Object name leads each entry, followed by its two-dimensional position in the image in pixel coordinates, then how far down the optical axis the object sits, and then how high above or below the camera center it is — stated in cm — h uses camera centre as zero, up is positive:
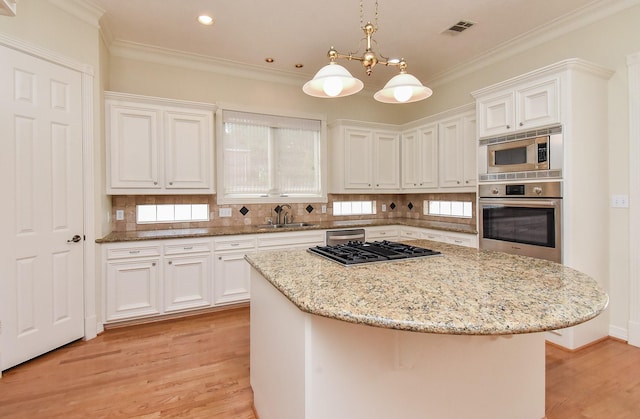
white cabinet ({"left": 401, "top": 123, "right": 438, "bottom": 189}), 420 +71
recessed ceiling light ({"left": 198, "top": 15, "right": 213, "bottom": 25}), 299 +182
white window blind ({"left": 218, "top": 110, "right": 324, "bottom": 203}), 404 +70
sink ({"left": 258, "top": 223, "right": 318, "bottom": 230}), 401 -21
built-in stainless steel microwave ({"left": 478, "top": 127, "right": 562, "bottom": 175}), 267 +49
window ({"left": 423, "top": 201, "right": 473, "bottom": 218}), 428 +0
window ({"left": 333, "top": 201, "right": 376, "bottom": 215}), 482 +2
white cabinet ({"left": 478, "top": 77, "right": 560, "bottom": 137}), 268 +90
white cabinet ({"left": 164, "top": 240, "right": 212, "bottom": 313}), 324 -67
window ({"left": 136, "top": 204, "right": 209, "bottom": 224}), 365 -3
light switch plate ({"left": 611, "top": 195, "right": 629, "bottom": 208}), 273 +4
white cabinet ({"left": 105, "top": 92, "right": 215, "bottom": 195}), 322 +70
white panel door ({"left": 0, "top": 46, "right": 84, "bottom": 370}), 232 +3
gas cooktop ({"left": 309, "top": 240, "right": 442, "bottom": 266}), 170 -26
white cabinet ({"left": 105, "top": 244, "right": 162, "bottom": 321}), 301 -69
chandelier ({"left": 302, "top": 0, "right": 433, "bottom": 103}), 176 +73
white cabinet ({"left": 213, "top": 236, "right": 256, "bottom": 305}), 346 -66
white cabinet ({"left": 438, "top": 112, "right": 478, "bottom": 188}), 365 +68
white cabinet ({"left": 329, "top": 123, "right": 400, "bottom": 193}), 445 +73
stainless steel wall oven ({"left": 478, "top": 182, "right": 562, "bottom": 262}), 268 -10
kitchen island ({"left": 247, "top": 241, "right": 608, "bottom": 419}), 99 -51
